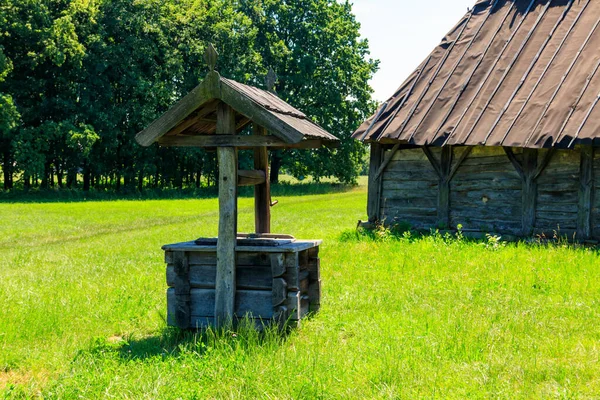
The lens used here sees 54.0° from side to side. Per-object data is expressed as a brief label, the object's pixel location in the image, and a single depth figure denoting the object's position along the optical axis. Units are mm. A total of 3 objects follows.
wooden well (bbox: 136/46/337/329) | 6551
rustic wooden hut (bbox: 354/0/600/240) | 12406
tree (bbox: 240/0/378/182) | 42312
